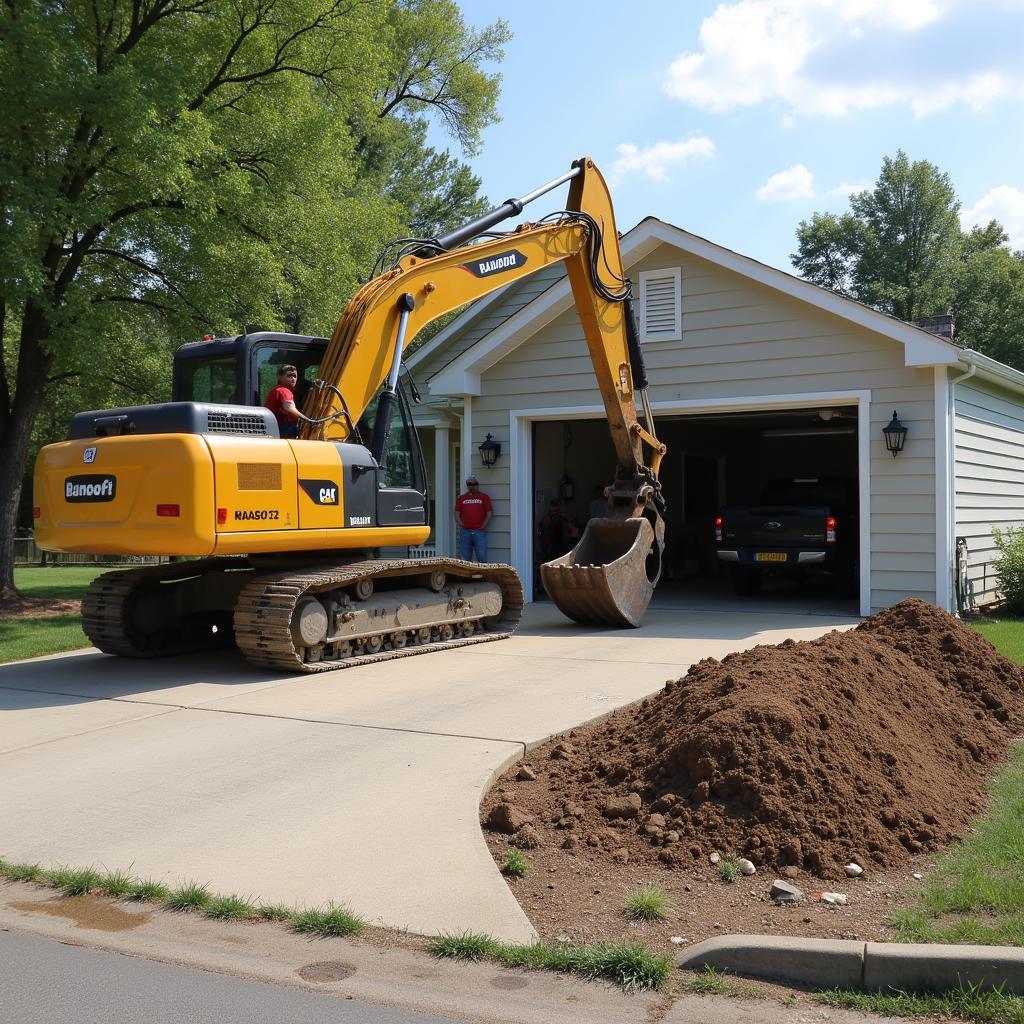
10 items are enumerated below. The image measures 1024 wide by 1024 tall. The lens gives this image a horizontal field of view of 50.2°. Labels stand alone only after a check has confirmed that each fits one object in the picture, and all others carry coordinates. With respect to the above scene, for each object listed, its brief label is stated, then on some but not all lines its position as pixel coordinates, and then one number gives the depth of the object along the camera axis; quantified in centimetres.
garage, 1349
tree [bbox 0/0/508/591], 1429
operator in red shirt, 1018
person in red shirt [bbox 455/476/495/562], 1650
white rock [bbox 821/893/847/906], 449
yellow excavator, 918
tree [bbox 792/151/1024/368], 4703
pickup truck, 1580
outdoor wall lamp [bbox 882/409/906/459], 1347
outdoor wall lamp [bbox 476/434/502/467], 1675
